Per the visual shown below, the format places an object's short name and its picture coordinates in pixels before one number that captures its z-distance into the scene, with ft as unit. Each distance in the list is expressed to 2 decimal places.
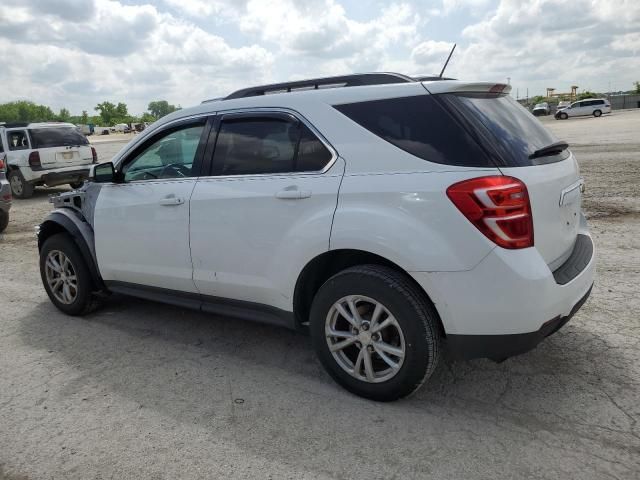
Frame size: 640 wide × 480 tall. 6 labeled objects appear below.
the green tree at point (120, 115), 643.45
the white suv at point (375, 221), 9.06
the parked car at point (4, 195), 29.89
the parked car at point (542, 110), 206.69
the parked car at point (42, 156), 42.73
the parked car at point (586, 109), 159.12
